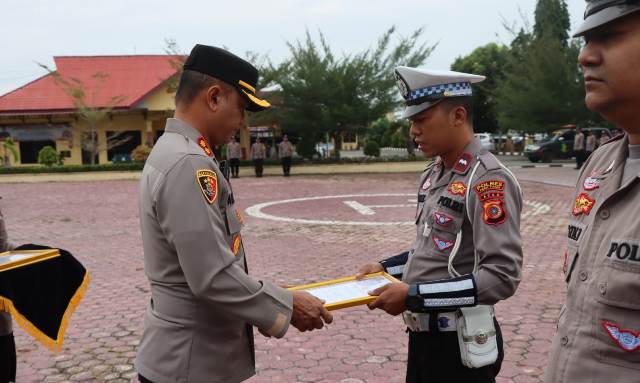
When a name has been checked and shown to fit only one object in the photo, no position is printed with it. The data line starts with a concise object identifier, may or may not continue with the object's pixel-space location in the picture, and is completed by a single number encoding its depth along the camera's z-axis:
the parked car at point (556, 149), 28.41
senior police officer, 1.90
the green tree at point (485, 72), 42.00
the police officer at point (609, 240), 1.38
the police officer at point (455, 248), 2.14
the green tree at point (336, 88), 25.34
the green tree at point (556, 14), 46.17
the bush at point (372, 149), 29.09
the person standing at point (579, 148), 22.80
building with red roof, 29.08
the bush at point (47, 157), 25.73
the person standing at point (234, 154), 22.80
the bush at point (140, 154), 26.39
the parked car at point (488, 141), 40.69
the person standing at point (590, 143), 23.41
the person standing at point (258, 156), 23.55
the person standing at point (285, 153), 23.70
